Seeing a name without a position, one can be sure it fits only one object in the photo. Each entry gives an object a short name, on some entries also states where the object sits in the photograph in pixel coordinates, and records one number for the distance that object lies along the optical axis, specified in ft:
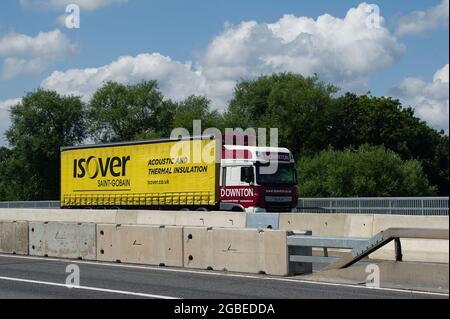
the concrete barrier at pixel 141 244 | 50.55
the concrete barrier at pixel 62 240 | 56.65
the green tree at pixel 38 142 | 273.33
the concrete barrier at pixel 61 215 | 88.31
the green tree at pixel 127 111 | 298.97
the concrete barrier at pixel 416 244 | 52.75
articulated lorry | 91.35
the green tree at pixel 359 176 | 181.57
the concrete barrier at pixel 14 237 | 63.01
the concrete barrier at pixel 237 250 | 44.58
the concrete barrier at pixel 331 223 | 61.77
